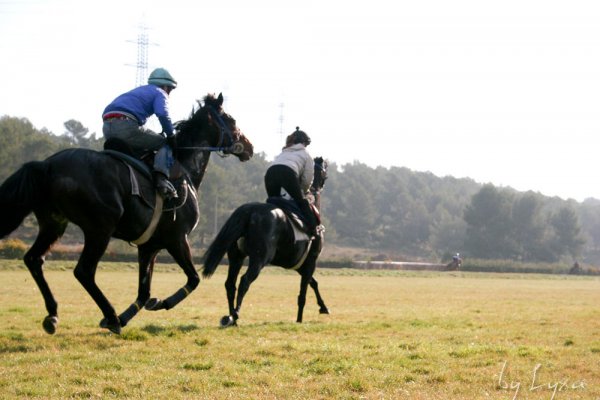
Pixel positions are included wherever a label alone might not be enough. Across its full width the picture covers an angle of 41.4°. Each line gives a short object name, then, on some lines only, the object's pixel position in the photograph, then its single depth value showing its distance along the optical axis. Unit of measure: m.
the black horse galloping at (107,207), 9.41
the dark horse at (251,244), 12.63
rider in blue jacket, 10.77
